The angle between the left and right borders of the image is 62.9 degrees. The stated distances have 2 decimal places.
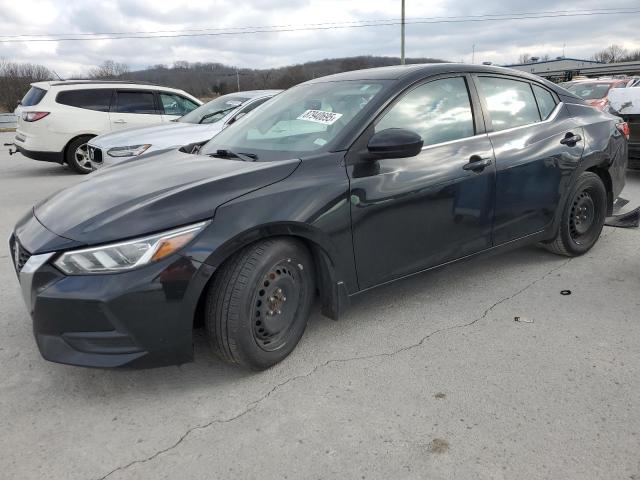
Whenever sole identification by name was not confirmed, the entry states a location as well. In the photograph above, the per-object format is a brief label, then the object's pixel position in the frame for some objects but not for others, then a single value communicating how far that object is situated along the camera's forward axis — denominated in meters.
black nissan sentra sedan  2.30
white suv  9.49
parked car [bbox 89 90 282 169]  6.70
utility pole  29.40
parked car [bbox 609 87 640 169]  7.38
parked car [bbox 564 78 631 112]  11.96
